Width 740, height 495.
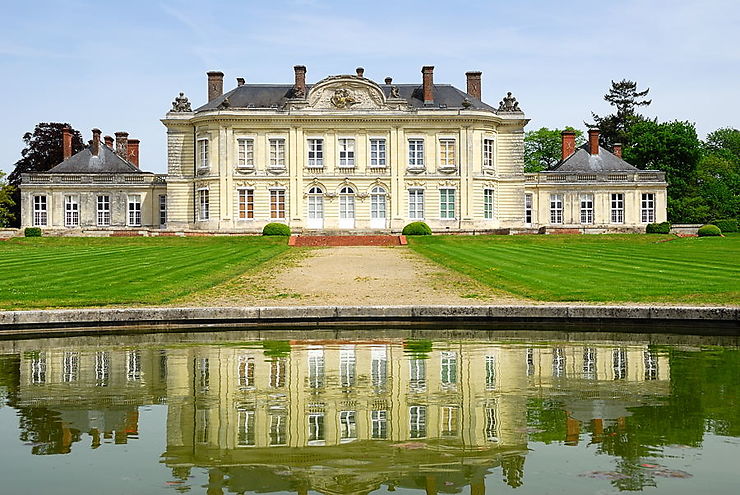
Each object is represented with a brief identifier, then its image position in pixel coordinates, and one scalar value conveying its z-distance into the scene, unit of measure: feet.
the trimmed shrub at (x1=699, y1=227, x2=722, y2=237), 149.59
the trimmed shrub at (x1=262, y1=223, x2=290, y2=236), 151.53
